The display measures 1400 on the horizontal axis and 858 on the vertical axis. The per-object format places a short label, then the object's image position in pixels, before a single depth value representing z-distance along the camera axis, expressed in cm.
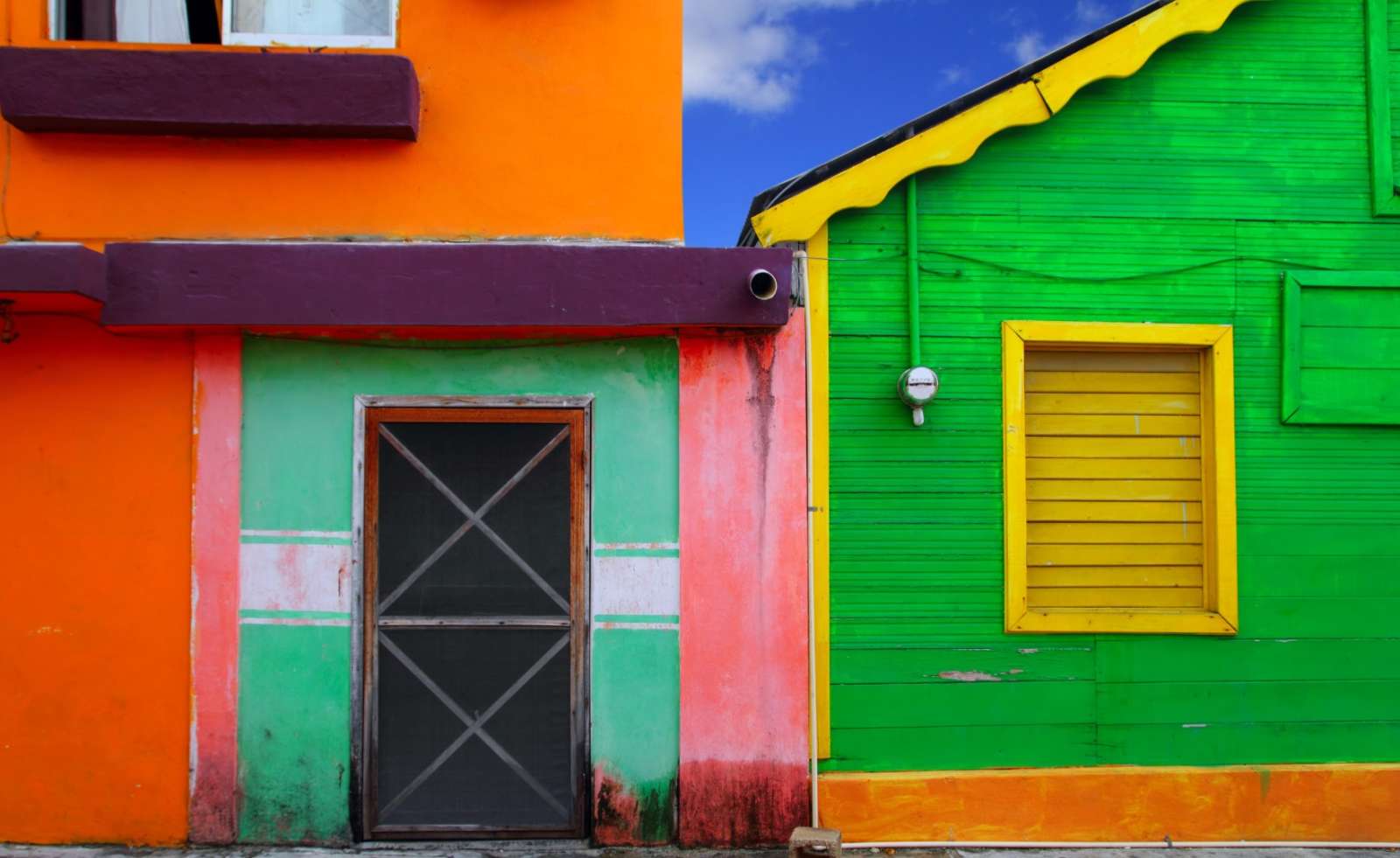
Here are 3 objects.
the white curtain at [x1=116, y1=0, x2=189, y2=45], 527
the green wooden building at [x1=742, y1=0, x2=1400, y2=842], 514
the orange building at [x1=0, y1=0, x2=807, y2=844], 495
